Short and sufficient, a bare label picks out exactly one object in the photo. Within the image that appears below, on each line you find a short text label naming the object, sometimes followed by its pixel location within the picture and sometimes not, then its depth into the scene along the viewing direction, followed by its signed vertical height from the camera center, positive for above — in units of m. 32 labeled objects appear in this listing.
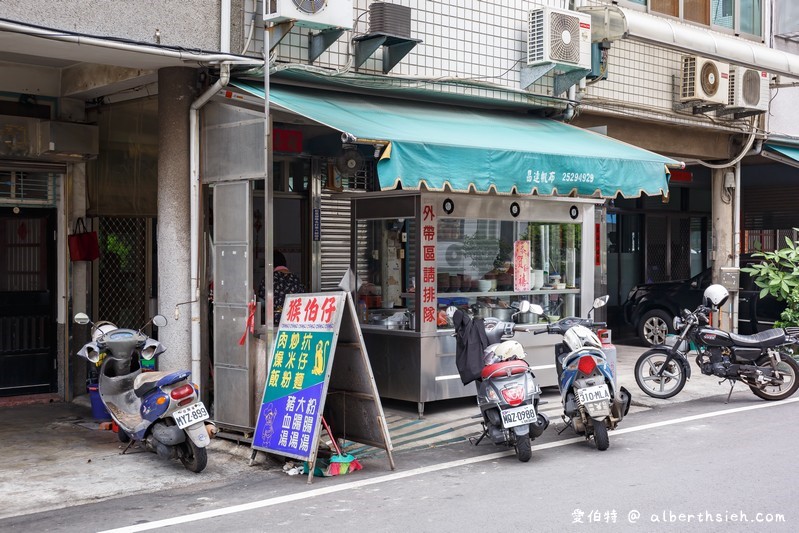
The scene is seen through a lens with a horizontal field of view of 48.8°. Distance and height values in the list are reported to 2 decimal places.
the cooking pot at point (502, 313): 10.43 -0.78
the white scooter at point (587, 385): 7.86 -1.26
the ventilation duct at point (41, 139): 9.76 +1.24
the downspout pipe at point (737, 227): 14.91 +0.35
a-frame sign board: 7.17 -1.14
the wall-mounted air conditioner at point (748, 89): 13.76 +2.51
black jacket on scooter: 7.97 -0.89
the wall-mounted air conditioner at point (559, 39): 10.80 +2.62
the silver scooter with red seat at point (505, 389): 7.55 -1.24
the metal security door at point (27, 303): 10.27 -0.64
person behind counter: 9.73 -0.40
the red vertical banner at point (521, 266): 10.70 -0.22
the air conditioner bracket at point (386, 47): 9.20 +2.16
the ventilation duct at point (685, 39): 11.34 +2.84
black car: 14.65 -1.02
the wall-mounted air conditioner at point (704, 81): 13.30 +2.55
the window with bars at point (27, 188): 10.06 +0.70
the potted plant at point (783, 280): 13.08 -0.48
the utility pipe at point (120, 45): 7.04 +1.75
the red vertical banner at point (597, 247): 11.42 +0.01
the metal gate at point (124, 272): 11.09 -0.31
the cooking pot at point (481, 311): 10.30 -0.75
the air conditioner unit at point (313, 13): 8.06 +2.21
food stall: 9.68 -0.27
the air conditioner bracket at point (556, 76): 10.96 +2.19
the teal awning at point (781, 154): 14.95 +1.60
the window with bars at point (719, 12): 13.73 +3.81
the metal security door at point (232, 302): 8.18 -0.52
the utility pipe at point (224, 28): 8.31 +2.08
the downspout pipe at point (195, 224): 8.54 +0.24
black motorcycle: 10.35 -1.35
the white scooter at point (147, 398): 7.22 -1.30
